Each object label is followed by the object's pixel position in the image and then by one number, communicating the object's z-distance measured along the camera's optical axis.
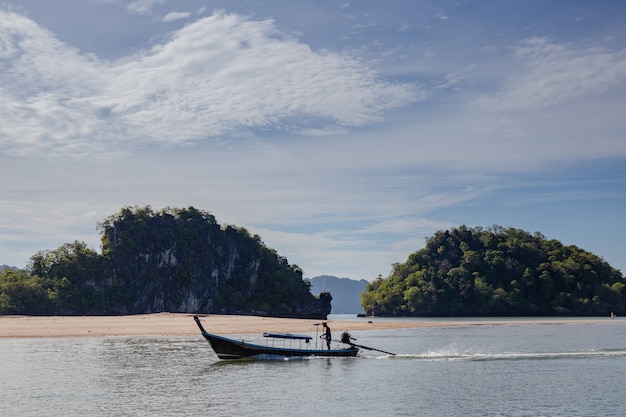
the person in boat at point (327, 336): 42.88
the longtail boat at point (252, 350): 40.78
